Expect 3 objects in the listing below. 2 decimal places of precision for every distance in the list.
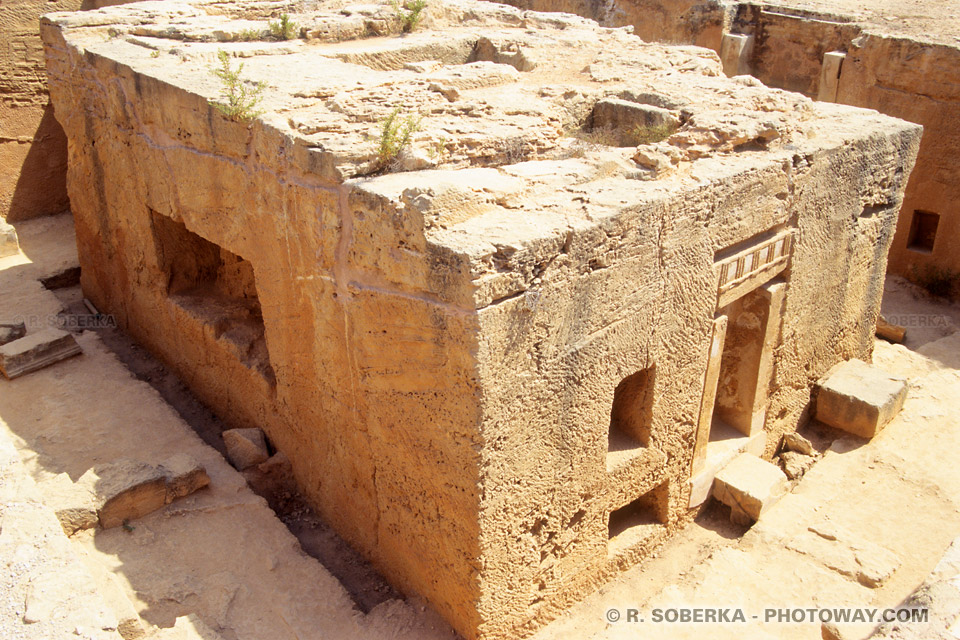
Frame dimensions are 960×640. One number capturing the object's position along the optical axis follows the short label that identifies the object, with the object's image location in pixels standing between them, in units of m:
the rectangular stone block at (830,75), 8.44
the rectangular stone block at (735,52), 9.17
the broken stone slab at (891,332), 7.39
